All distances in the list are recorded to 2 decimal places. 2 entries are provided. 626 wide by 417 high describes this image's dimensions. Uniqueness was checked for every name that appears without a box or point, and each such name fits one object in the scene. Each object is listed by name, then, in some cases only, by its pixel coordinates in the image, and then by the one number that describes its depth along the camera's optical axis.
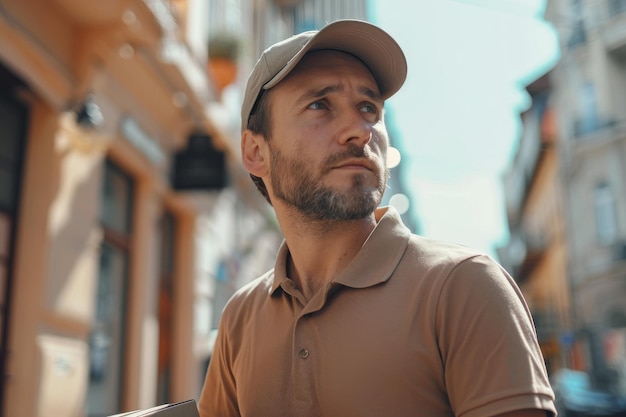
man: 1.29
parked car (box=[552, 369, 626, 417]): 10.70
